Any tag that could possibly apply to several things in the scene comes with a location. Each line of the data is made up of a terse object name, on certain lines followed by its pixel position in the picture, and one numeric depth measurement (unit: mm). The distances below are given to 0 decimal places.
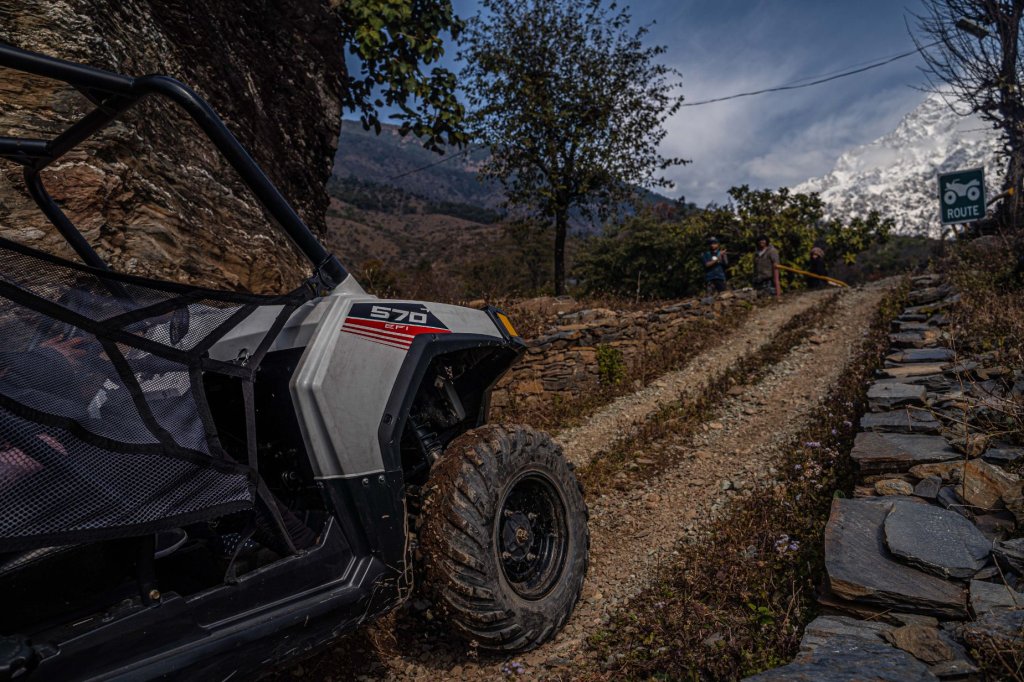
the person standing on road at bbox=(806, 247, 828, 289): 17109
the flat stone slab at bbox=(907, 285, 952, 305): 8875
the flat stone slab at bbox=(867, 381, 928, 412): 4488
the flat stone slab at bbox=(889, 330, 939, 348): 6420
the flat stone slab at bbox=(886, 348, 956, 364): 5531
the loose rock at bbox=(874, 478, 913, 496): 3277
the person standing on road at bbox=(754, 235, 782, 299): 14773
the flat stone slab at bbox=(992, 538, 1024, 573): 2393
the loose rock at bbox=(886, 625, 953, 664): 2006
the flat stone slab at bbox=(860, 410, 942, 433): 4000
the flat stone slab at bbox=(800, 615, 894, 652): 2195
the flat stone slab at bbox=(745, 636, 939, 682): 1877
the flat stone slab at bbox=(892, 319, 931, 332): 7164
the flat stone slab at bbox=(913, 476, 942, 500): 3140
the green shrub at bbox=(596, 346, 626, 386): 8703
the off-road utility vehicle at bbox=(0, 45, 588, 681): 1464
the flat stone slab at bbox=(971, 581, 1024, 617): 2174
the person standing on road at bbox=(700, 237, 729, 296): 14555
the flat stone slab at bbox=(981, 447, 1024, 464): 3287
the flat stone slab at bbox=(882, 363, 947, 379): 5172
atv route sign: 10945
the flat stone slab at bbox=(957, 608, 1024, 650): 1920
